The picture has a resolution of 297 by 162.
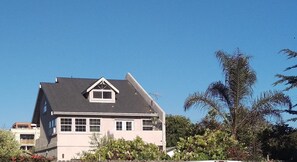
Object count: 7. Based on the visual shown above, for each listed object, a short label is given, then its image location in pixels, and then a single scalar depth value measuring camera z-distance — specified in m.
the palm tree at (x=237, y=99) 33.03
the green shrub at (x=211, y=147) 30.34
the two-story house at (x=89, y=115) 44.53
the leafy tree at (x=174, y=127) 67.88
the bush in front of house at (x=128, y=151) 31.12
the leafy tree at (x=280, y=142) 32.00
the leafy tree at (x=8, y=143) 38.14
